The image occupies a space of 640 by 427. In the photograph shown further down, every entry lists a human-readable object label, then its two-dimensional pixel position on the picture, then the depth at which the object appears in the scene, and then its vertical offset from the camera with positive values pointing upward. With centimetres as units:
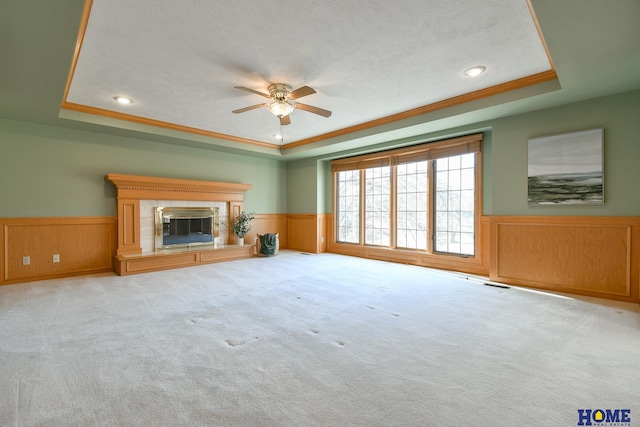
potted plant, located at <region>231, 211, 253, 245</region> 646 -35
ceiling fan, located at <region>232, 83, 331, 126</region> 334 +133
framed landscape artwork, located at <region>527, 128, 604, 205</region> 347 +52
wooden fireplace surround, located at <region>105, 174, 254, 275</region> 490 -19
